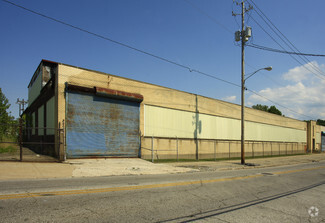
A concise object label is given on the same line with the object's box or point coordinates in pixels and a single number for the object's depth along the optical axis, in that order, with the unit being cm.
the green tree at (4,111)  4552
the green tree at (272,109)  9374
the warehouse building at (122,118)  1706
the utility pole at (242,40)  2109
